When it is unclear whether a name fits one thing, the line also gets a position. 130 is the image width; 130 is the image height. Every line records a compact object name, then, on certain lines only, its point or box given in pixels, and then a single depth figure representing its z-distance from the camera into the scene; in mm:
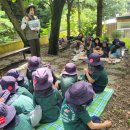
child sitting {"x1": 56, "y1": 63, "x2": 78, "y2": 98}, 2504
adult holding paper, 3873
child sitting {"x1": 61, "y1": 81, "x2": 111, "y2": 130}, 1567
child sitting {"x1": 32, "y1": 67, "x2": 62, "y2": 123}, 2068
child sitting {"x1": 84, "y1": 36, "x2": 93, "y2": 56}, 4651
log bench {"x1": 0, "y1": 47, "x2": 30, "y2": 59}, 4239
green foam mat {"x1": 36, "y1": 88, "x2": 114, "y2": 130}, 2206
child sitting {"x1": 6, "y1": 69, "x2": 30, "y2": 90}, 2462
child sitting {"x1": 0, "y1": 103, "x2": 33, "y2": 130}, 1380
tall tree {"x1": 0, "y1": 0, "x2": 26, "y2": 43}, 5376
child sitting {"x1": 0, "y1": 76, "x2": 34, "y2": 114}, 1960
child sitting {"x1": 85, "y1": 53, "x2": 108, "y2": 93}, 2742
